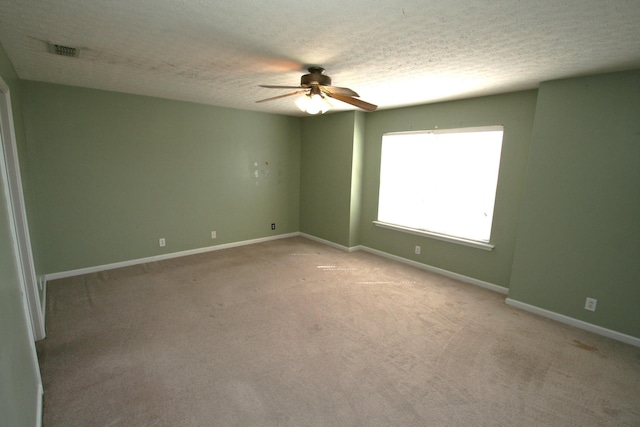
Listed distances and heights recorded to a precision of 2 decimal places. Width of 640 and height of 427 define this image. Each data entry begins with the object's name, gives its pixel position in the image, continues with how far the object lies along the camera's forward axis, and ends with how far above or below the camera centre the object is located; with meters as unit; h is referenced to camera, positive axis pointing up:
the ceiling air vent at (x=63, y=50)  2.15 +0.87
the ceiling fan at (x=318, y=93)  2.36 +0.63
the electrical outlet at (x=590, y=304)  2.62 -1.19
